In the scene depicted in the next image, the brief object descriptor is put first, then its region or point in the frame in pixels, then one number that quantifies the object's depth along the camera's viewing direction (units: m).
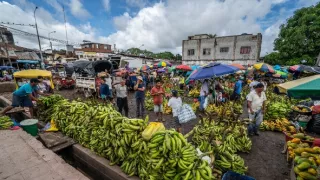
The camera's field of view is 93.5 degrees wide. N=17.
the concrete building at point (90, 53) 38.39
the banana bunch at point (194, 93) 11.96
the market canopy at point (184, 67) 14.92
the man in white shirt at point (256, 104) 5.18
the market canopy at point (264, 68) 11.73
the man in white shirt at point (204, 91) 7.83
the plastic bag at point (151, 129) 2.94
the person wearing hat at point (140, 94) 6.85
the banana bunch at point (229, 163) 3.49
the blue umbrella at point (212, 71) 6.74
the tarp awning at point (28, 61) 25.52
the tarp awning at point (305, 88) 2.98
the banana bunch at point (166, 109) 8.53
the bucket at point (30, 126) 5.48
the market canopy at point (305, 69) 9.92
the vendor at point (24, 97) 6.40
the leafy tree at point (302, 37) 18.83
